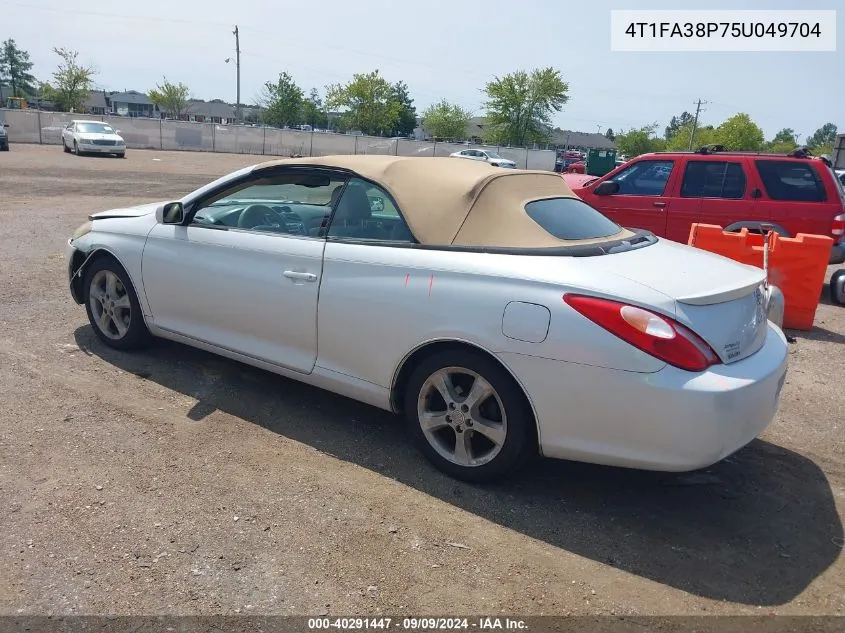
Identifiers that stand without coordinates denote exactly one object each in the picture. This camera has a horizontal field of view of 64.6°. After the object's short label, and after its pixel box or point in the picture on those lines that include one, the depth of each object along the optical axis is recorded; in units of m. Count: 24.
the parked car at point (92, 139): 29.36
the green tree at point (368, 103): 75.62
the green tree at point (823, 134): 151.50
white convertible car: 2.93
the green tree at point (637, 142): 78.06
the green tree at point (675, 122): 132.23
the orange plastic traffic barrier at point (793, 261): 6.62
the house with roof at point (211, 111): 111.06
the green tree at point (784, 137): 86.28
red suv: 8.23
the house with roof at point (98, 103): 100.69
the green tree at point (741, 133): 69.25
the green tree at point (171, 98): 88.12
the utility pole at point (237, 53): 63.69
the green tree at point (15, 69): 97.19
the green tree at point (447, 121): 85.06
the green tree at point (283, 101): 83.44
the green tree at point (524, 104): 66.50
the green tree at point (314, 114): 103.44
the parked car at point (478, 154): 39.83
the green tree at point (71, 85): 68.88
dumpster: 38.41
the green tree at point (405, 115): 91.94
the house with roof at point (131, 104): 115.44
